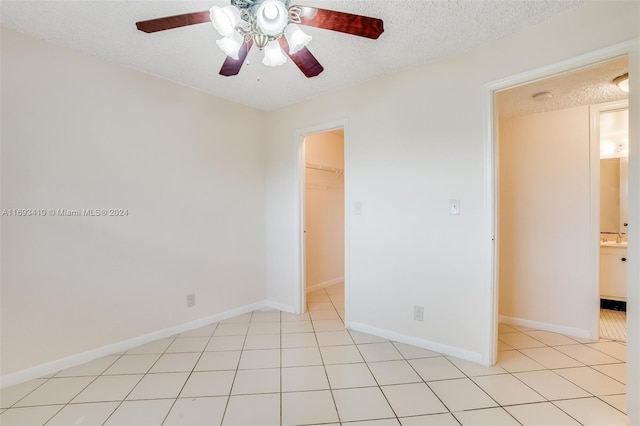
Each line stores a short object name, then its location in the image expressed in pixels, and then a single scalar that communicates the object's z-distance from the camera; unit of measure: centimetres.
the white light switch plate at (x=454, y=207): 225
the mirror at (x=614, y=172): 350
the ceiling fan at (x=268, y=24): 135
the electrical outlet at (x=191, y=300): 283
